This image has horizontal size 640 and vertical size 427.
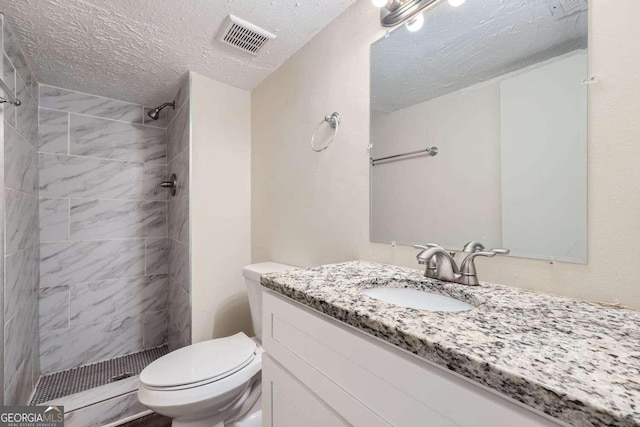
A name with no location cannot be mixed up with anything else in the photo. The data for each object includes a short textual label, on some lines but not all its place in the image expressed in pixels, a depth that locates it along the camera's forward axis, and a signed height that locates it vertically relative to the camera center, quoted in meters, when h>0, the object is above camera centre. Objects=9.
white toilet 1.01 -0.70
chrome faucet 0.73 -0.15
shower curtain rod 1.03 +0.49
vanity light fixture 0.92 +0.74
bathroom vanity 0.30 -0.21
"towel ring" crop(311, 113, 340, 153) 1.22 +0.43
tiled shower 1.56 -0.12
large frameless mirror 0.64 +0.26
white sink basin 0.71 -0.25
